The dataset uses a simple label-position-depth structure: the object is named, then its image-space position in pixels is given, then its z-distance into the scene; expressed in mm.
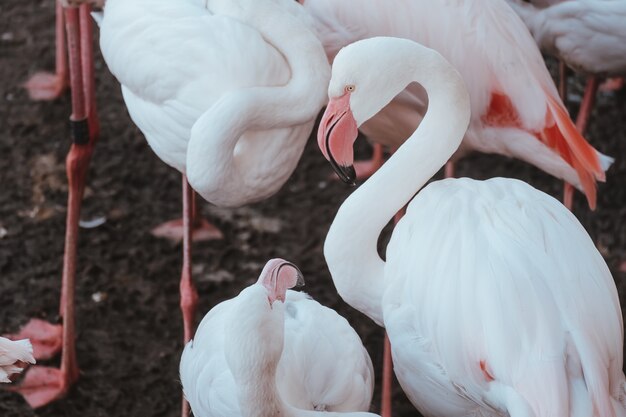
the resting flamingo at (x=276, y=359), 4949
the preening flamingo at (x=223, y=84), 6103
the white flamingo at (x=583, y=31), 7410
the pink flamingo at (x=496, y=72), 6841
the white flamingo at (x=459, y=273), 5001
